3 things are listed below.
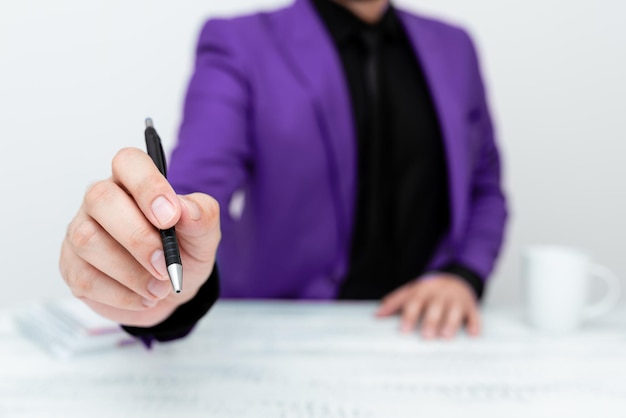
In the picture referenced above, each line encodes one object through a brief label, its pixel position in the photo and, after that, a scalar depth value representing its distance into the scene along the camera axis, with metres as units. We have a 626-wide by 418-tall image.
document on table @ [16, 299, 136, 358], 0.73
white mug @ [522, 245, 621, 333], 0.85
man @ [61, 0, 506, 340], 0.99
